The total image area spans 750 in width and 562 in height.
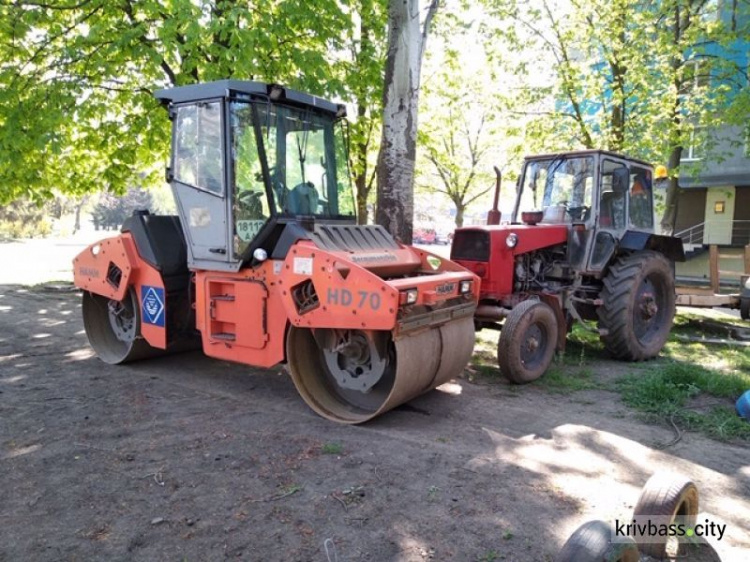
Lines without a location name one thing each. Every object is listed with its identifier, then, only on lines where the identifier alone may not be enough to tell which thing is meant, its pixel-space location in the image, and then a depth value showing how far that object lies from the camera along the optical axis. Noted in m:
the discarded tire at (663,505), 2.94
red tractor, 7.10
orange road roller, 4.71
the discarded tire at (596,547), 2.48
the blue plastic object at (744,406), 5.12
